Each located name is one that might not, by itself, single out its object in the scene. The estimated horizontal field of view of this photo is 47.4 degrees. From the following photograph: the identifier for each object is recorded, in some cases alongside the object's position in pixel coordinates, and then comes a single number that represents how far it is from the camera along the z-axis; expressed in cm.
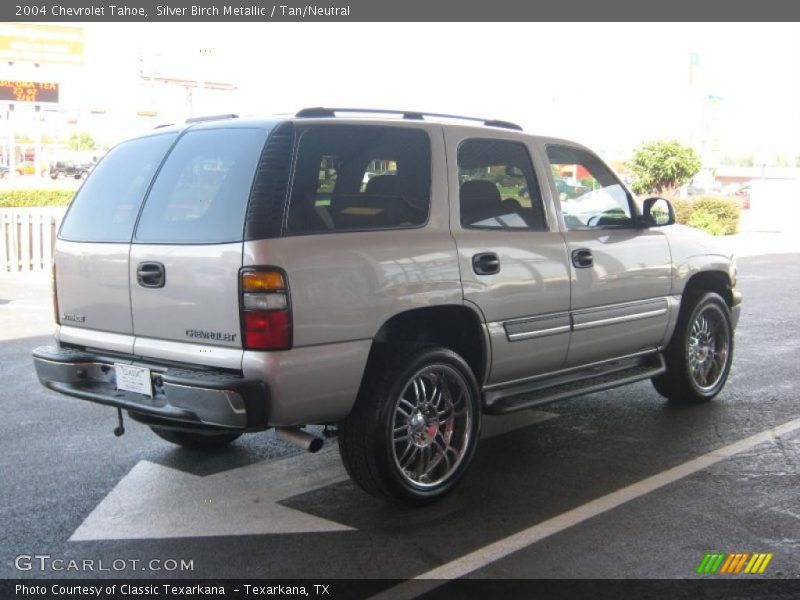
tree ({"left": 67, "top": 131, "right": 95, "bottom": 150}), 8881
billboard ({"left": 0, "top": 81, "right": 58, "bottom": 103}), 4066
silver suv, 420
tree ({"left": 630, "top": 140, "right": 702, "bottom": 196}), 2467
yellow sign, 4716
